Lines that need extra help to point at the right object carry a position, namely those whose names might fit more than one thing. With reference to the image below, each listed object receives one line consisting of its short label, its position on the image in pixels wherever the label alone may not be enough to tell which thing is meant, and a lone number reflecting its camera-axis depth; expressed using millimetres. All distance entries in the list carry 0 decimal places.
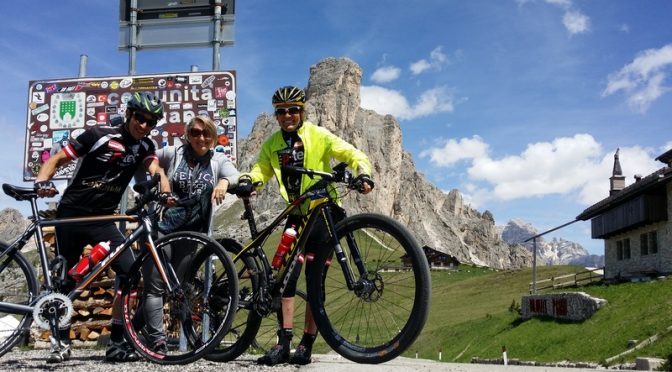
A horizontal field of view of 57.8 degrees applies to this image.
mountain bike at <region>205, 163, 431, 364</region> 5000
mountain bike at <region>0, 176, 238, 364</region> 5496
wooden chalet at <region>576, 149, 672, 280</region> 39469
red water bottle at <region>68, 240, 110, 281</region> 5734
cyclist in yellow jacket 5789
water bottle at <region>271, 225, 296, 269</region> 5707
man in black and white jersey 5926
